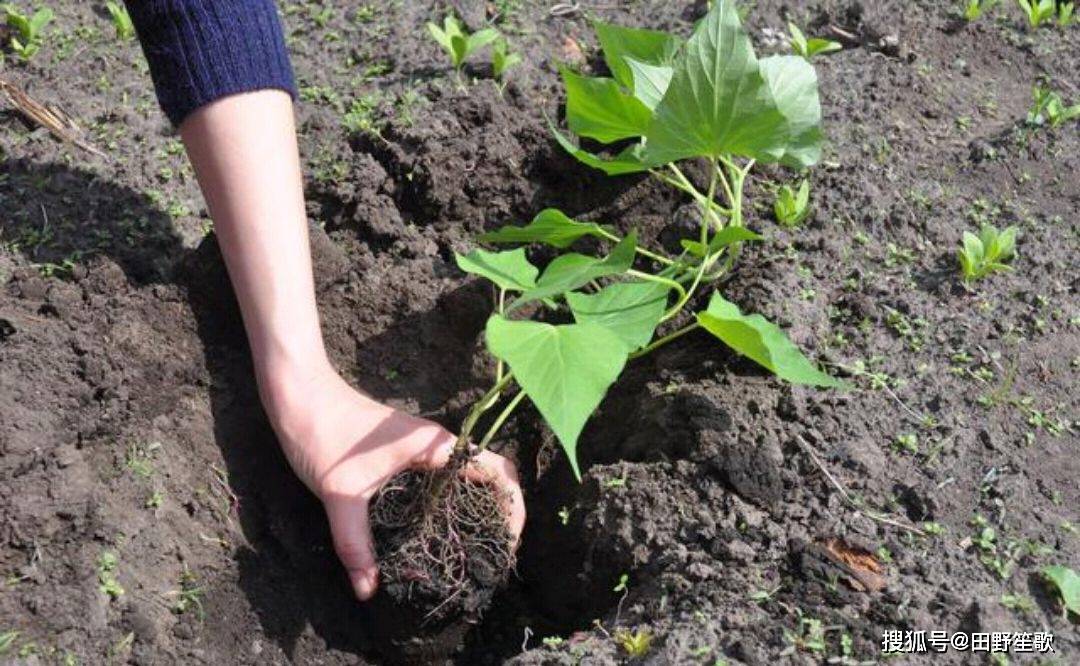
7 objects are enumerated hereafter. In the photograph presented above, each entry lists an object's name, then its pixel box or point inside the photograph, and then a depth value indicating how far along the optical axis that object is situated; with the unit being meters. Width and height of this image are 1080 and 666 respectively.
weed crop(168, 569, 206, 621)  1.60
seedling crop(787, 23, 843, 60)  2.32
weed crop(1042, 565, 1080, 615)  1.44
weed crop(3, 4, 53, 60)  2.38
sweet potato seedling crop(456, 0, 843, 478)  1.40
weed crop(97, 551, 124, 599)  1.53
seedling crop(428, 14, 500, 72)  2.30
